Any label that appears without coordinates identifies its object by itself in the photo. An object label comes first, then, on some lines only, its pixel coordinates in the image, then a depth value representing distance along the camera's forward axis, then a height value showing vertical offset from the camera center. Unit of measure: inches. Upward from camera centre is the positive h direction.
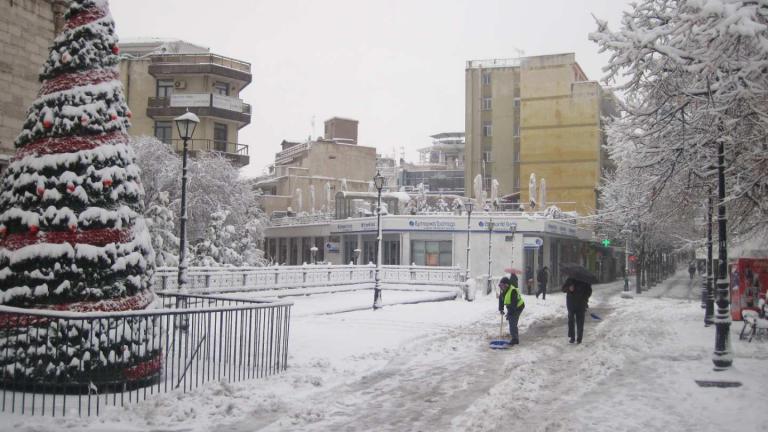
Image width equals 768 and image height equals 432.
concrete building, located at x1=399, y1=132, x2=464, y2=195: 3390.7 +453.0
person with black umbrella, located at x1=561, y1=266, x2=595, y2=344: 585.8 -38.4
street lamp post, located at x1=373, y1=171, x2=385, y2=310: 904.3 -46.2
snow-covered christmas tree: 323.9 +9.7
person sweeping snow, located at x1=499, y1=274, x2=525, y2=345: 572.4 -44.9
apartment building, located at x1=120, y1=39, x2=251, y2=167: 1833.5 +433.3
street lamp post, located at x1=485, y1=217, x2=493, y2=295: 1310.3 -68.7
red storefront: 729.6 -25.6
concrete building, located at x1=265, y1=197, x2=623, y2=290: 1546.5 +31.1
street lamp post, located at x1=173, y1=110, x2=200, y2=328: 578.6 +52.7
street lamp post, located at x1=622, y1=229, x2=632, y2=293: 1428.4 +39.0
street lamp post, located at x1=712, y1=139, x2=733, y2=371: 441.1 -28.3
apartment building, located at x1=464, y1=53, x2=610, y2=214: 2151.8 +420.5
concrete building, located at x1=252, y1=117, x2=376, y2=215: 2532.0 +311.2
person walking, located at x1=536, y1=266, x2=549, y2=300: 1254.9 -48.5
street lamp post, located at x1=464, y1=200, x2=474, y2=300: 1165.1 -50.9
